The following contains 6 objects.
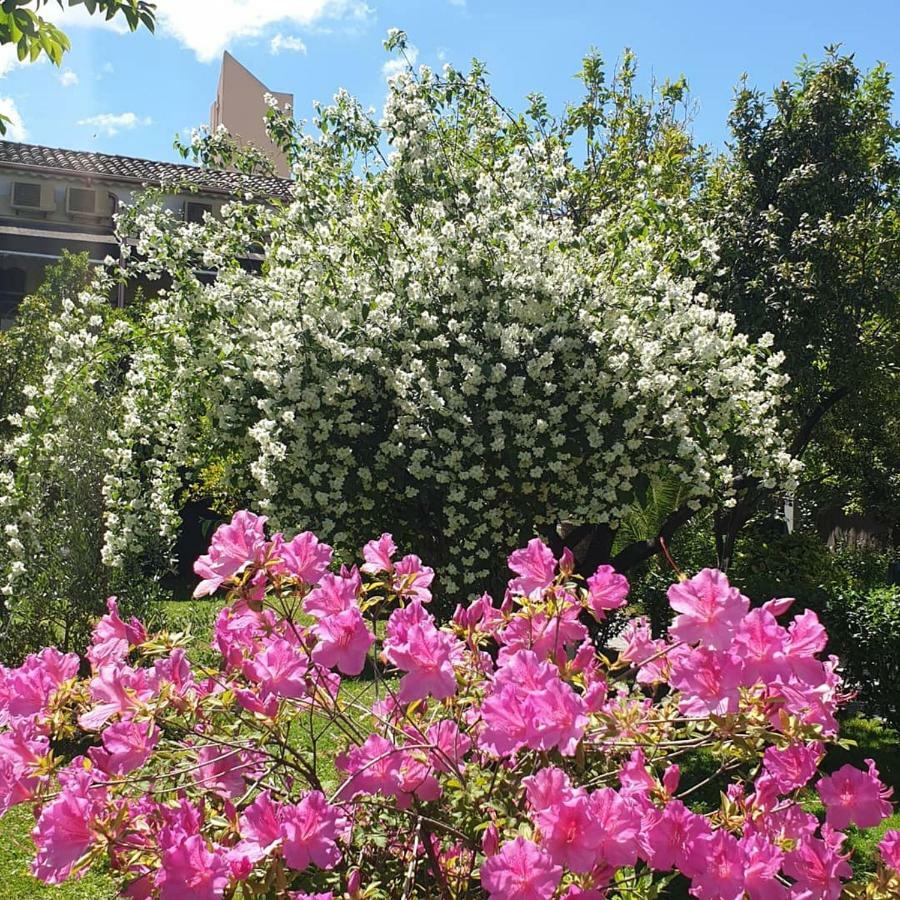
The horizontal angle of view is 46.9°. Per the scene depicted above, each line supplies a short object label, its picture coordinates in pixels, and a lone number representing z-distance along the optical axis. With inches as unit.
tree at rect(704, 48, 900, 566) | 430.6
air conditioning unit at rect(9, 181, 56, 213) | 1226.0
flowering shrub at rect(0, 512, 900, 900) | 78.6
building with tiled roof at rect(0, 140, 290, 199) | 1138.7
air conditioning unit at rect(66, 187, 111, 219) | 1220.3
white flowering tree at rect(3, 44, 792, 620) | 256.4
